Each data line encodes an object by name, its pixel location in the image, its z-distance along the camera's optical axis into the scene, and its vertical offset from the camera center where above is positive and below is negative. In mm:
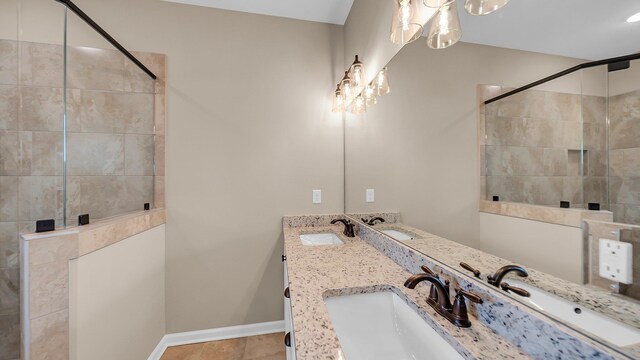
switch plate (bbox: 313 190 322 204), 2076 -150
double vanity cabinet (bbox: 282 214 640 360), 547 -429
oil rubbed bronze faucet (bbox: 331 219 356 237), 1691 -375
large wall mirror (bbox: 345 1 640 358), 396 +13
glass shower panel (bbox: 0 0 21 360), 1486 +22
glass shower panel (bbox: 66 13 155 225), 1468 +375
